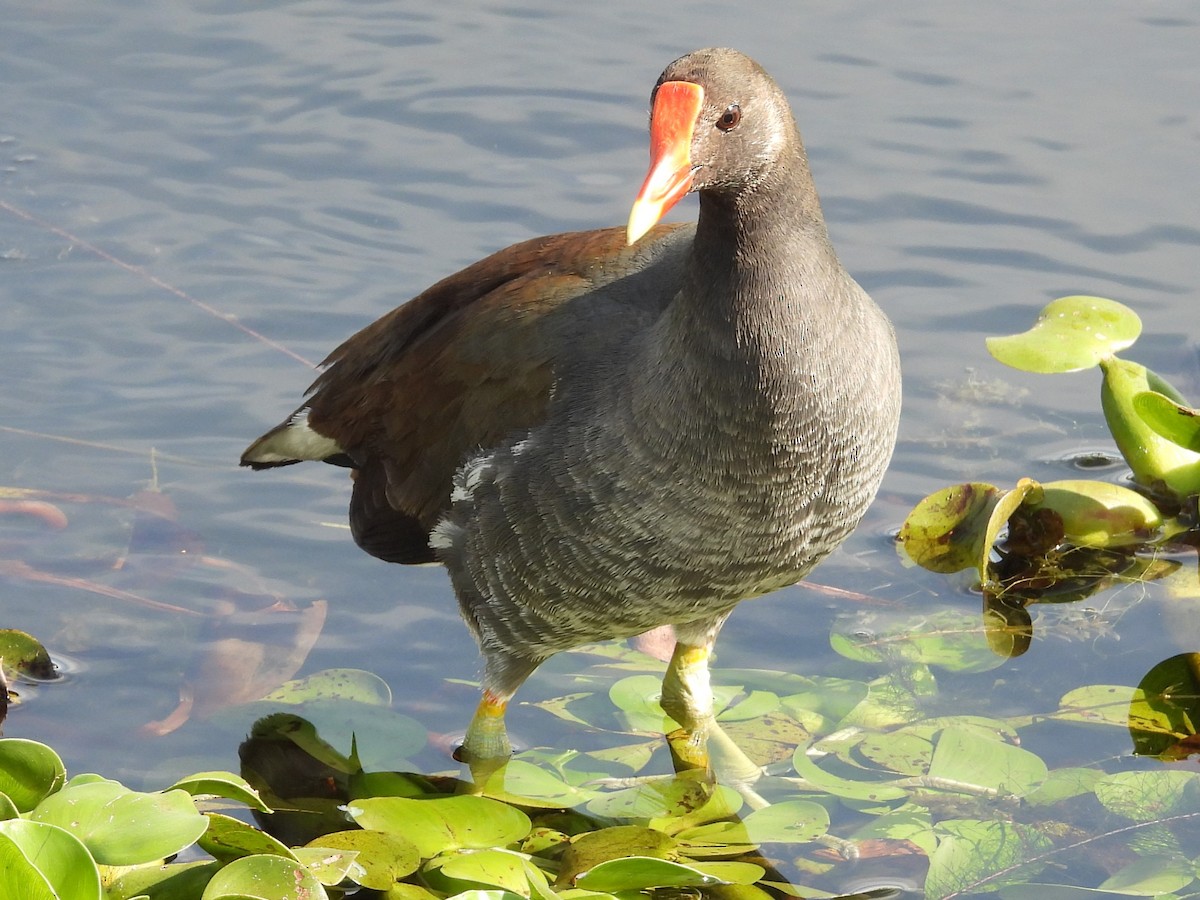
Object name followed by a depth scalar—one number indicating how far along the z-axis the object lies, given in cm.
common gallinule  652
